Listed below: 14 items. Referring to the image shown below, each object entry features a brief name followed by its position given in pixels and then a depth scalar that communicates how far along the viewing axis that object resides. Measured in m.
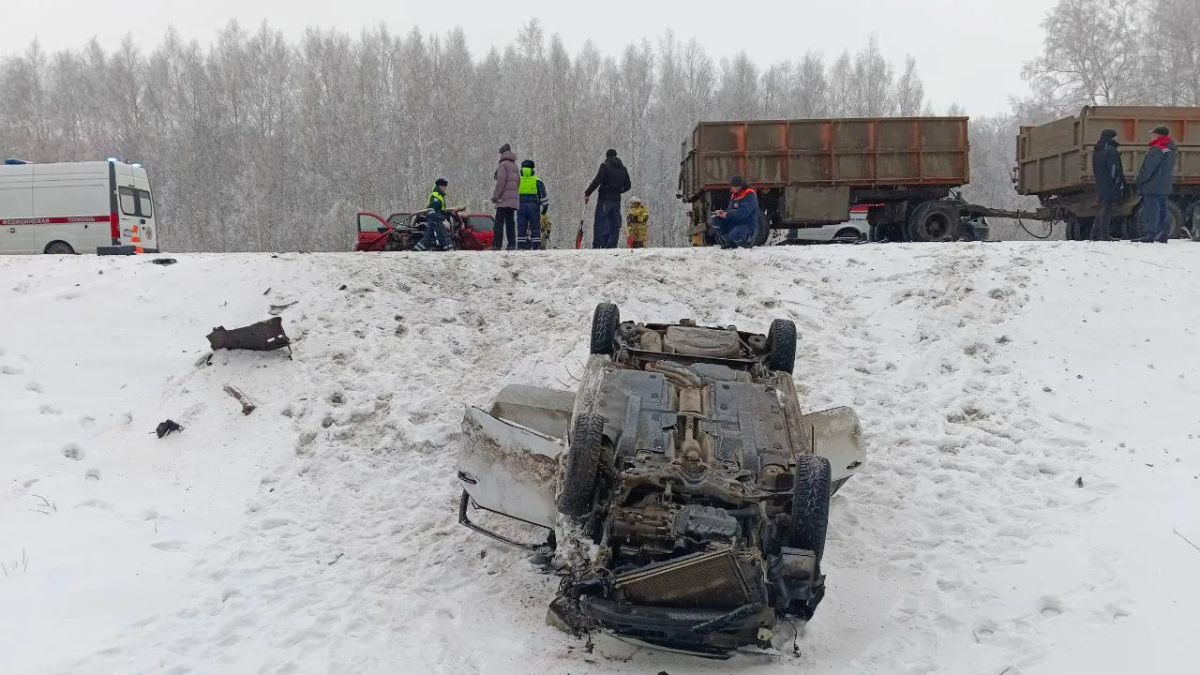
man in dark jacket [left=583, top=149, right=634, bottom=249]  13.42
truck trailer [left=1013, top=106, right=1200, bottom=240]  13.05
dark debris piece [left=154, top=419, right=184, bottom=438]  7.16
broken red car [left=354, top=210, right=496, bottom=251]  14.84
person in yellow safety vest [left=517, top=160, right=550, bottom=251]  13.69
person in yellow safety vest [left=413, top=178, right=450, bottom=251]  13.77
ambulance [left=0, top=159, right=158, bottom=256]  15.49
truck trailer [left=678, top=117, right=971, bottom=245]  13.88
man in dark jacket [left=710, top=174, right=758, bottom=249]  11.94
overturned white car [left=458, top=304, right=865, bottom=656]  4.23
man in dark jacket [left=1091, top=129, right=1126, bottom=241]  11.98
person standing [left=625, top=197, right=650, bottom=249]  16.61
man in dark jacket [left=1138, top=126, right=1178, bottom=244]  11.33
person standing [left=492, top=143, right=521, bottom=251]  13.83
